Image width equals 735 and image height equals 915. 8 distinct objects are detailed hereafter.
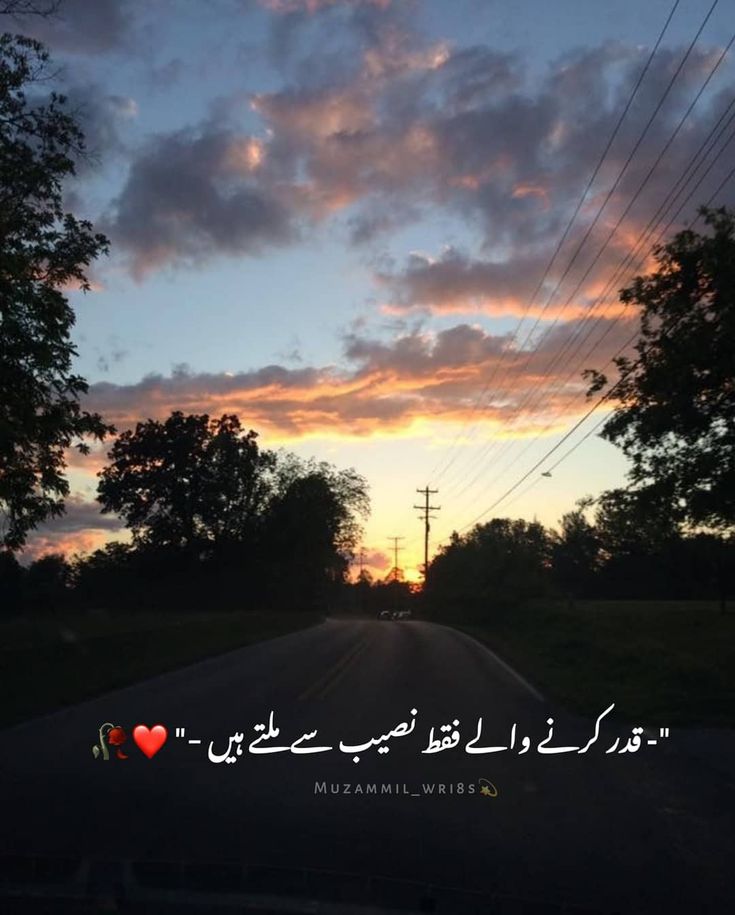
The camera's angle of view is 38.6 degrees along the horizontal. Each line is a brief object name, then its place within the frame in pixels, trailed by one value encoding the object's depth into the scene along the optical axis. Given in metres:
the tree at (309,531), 97.13
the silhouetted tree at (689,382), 23.16
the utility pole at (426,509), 101.58
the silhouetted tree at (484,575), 79.34
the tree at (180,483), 98.12
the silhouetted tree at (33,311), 18.55
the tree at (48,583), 73.12
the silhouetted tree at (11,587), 67.88
